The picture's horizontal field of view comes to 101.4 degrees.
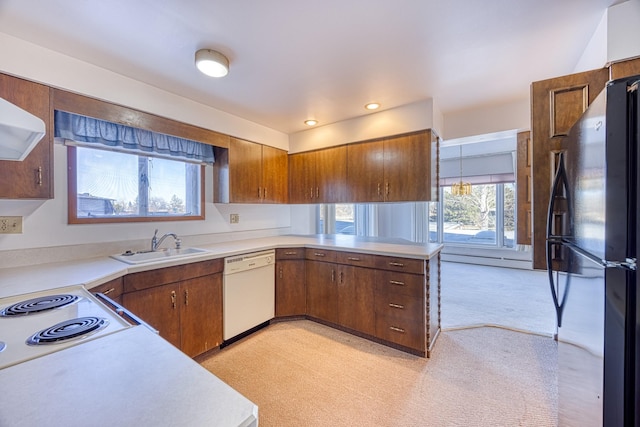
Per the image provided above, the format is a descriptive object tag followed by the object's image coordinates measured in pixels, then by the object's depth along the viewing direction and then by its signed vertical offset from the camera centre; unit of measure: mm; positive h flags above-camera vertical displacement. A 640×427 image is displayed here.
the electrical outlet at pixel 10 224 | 1762 -72
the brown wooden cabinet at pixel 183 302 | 1891 -704
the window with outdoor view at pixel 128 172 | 2057 +386
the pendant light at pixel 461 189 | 5430 +463
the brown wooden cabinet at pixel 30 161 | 1580 +336
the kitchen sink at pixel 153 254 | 2035 -363
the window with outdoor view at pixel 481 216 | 5906 -116
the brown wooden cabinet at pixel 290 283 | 2959 -808
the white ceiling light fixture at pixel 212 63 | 1763 +1032
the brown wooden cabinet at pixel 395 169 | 2666 +473
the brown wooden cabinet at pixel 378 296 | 2299 -821
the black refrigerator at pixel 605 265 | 824 -196
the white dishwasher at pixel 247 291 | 2461 -798
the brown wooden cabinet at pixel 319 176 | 3240 +473
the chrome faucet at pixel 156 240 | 2416 -255
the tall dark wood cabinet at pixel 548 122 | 1553 +556
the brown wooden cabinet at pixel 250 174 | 2914 +471
